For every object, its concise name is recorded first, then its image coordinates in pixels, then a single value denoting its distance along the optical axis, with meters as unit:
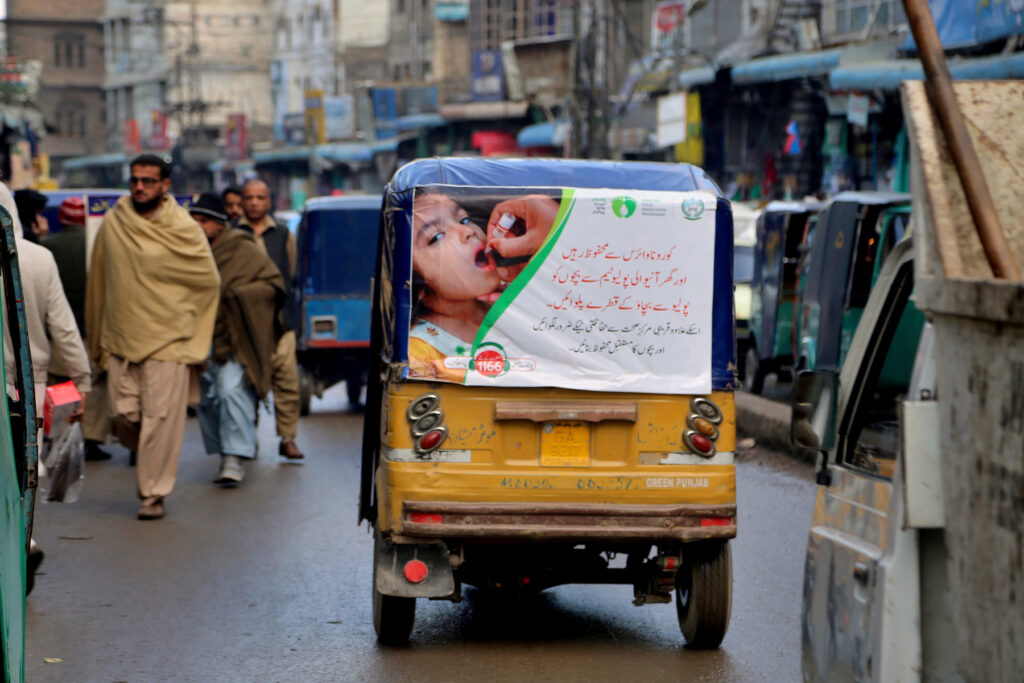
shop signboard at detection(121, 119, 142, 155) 90.21
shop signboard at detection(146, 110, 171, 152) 84.69
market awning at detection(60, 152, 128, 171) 87.38
